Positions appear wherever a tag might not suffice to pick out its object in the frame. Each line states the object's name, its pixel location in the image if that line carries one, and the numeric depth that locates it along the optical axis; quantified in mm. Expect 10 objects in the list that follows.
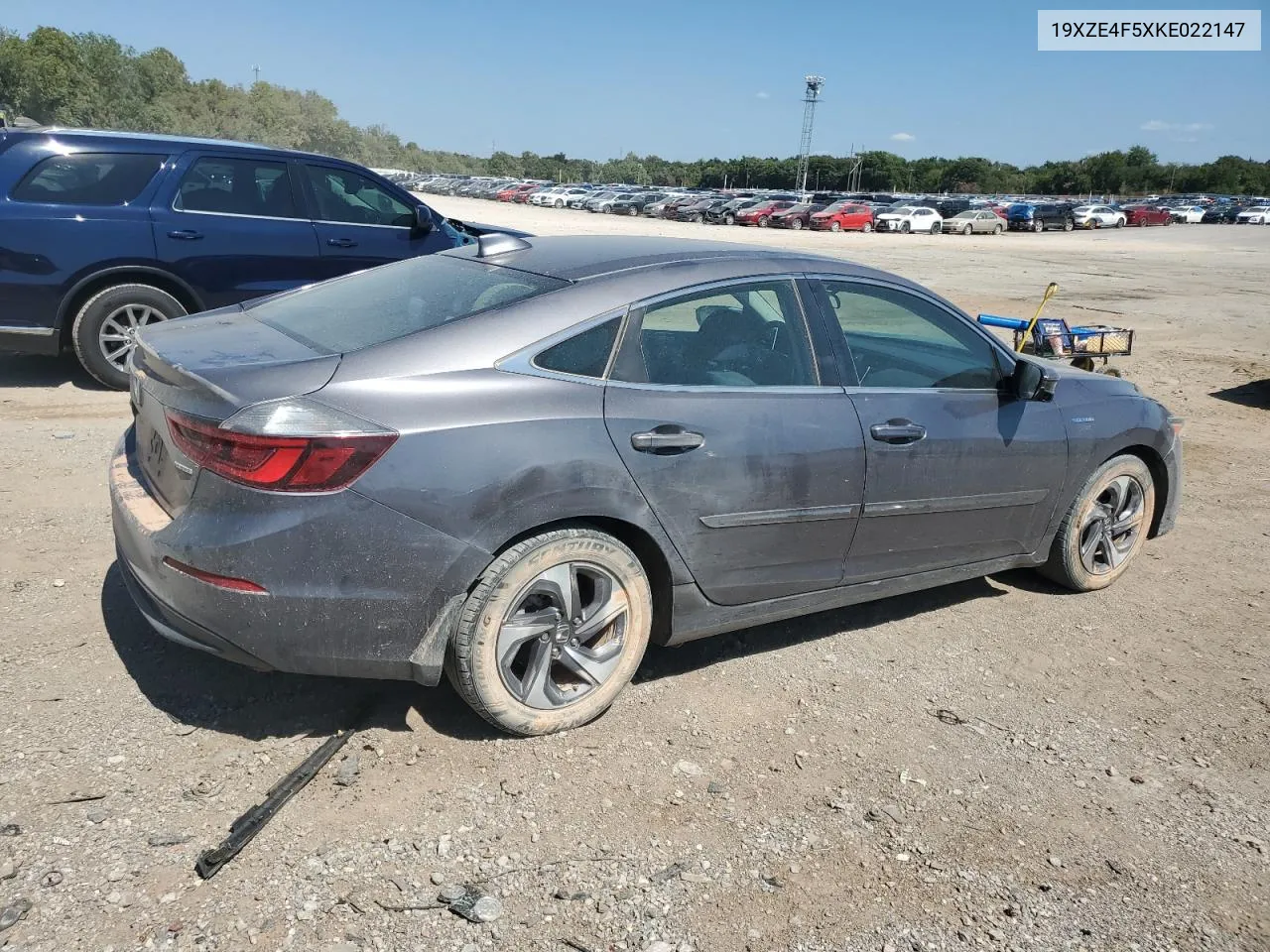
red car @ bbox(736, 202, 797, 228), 53375
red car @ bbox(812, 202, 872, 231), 50344
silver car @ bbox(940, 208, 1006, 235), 52688
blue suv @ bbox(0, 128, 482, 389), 7012
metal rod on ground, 2604
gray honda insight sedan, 2840
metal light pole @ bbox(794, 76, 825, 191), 101875
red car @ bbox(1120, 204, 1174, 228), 64688
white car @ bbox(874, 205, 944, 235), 51531
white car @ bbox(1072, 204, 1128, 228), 60281
